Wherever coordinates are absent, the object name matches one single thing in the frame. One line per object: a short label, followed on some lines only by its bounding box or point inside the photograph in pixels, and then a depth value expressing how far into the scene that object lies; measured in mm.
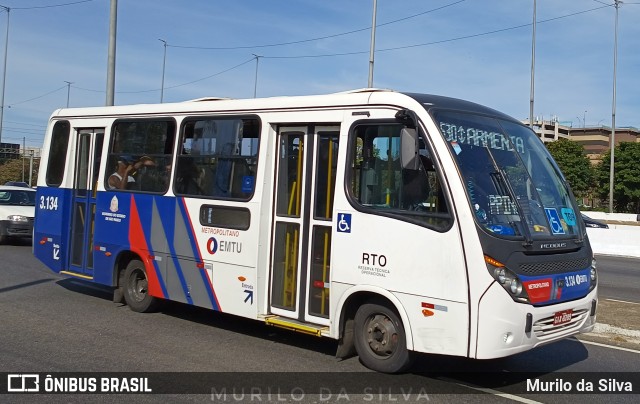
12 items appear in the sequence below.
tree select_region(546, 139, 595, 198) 78312
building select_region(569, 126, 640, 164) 150625
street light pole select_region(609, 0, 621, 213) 44869
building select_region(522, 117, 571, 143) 156375
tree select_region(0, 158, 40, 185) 93250
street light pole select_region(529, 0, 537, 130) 31750
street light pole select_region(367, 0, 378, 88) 22266
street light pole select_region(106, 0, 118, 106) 16844
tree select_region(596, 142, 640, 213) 70562
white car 17844
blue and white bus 6051
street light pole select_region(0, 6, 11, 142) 47062
